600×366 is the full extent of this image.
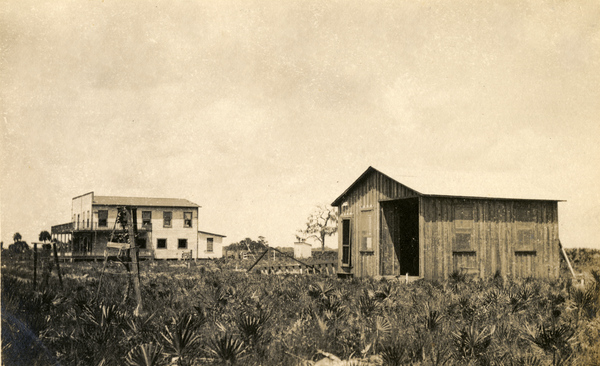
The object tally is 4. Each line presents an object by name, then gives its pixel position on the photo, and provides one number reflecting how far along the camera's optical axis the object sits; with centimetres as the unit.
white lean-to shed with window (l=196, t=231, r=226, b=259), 5409
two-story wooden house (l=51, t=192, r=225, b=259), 4656
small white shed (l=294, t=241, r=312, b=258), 5538
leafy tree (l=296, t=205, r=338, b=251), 7000
